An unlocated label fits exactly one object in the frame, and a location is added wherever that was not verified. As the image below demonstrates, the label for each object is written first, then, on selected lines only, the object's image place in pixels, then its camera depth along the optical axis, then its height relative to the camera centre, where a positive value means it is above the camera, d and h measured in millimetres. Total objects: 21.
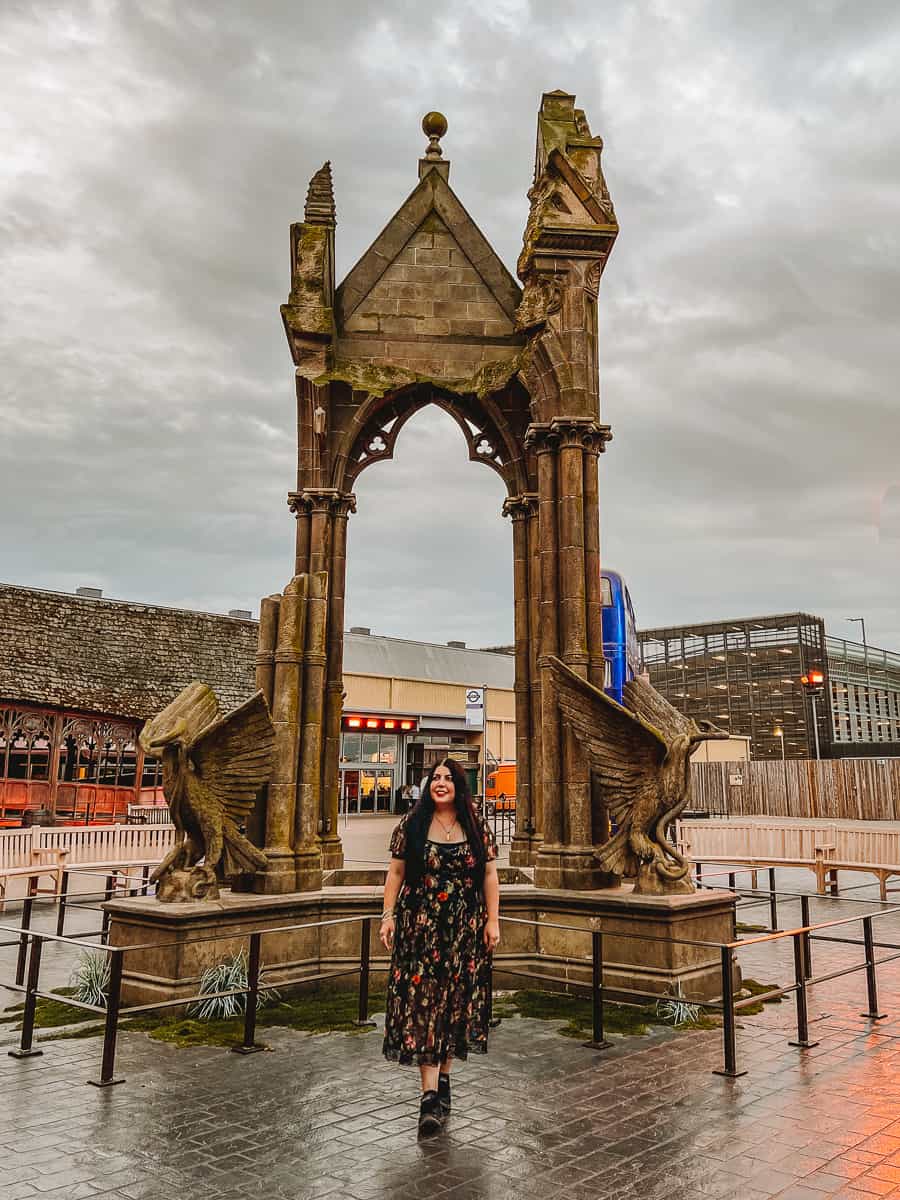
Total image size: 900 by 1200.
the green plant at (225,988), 6586 -1419
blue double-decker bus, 19297 +3331
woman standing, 4652 -688
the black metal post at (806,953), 6954 -1164
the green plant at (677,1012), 6480 -1540
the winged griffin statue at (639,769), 7211 +175
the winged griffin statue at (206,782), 7078 +42
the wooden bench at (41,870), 11867 -1094
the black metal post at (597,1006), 5844 -1334
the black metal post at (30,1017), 5504 -1392
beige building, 37531 +3140
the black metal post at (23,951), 7334 -1391
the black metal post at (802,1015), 5973 -1415
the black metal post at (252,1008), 5676 -1335
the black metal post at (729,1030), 5273 -1338
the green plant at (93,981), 6789 -1412
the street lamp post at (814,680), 32031 +3873
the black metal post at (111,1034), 5062 -1340
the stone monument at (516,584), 7180 +1895
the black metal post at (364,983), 6238 -1324
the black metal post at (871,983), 6586 -1363
